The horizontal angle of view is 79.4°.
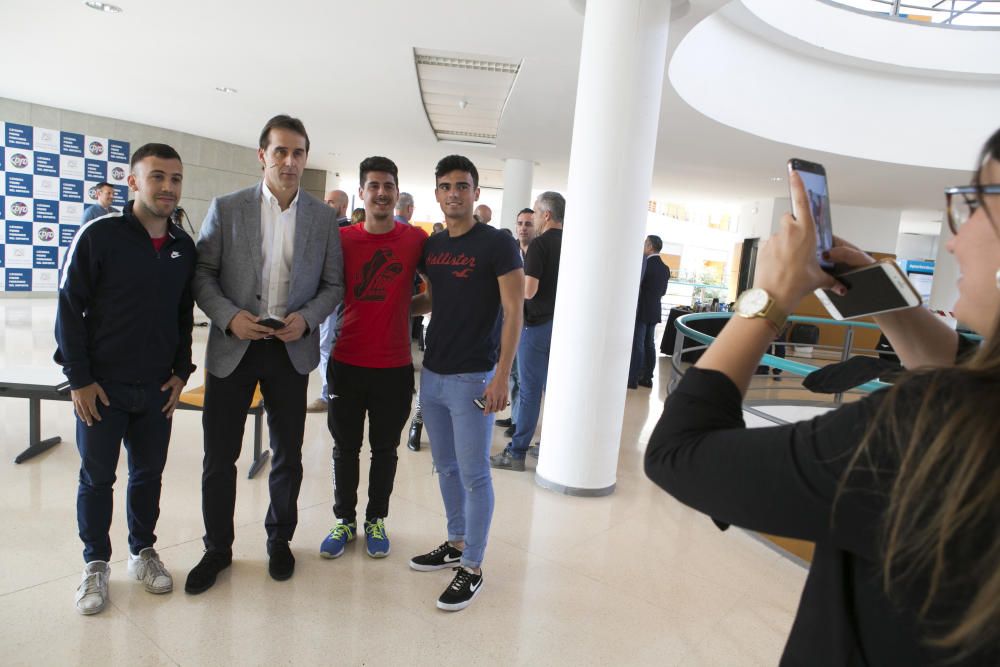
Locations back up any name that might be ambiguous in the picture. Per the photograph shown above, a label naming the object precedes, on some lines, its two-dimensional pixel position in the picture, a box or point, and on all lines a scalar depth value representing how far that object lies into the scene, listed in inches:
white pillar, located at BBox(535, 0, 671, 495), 135.0
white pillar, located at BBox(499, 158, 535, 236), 466.6
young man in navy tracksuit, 85.8
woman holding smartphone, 21.8
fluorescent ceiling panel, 248.2
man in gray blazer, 95.3
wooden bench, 142.8
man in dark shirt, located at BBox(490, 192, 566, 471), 166.6
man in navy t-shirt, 98.3
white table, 139.9
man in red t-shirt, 103.6
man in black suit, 272.5
